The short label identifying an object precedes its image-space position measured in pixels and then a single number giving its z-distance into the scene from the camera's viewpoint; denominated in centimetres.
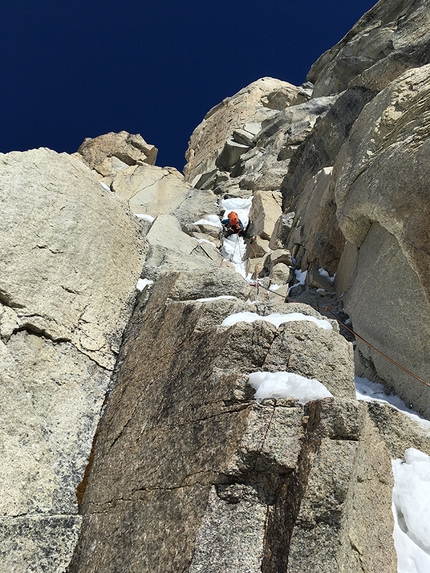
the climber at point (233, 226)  2016
